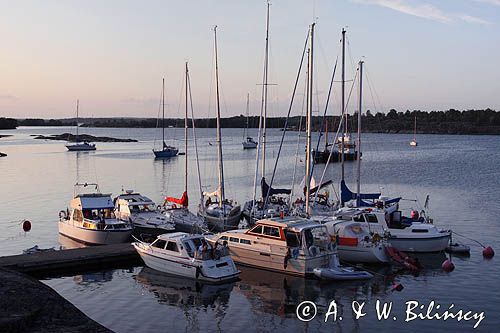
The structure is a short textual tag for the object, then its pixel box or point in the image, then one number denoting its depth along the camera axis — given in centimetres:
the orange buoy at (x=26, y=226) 3550
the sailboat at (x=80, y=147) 12650
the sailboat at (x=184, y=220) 3347
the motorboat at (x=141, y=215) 3306
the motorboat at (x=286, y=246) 2544
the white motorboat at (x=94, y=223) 3138
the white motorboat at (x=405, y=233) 2975
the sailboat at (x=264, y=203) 3650
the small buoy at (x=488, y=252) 2916
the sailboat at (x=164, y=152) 10319
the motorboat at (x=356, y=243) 2778
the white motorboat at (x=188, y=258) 2462
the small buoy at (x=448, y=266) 2689
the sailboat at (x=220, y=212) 3578
